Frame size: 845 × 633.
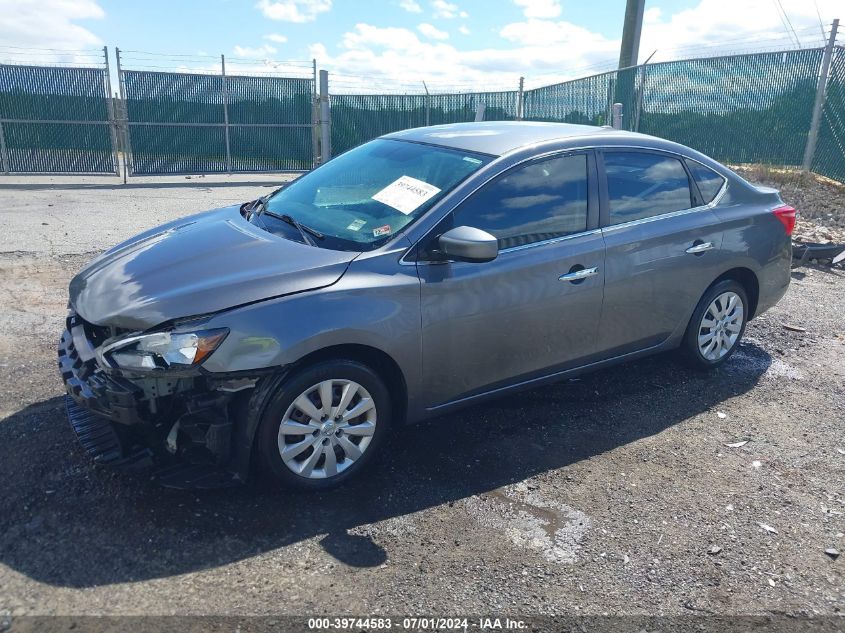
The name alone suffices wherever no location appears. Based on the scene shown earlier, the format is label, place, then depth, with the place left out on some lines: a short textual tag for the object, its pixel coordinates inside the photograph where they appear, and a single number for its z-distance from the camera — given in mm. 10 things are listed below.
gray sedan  3133
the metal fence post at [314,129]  17031
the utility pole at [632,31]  14570
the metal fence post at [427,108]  18844
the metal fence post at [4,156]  14539
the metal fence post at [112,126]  14906
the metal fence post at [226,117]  16172
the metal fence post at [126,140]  14844
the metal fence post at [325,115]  16594
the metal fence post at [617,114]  10953
